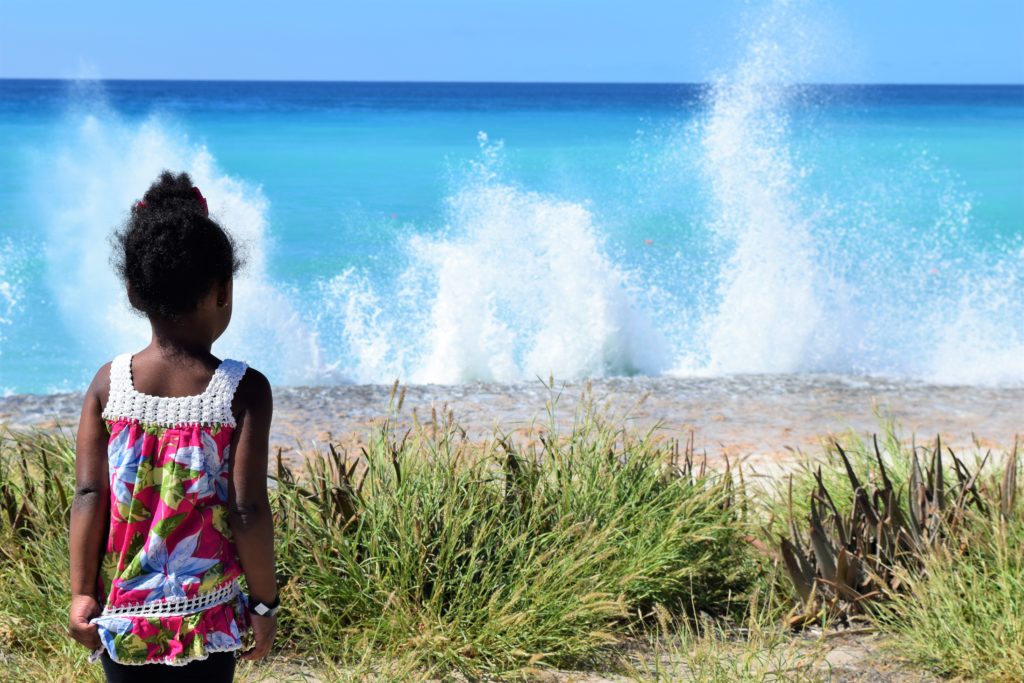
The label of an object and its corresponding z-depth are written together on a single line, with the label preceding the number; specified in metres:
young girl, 4.04
